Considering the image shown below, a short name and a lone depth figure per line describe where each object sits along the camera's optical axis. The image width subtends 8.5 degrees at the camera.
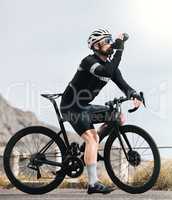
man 14.42
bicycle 14.61
